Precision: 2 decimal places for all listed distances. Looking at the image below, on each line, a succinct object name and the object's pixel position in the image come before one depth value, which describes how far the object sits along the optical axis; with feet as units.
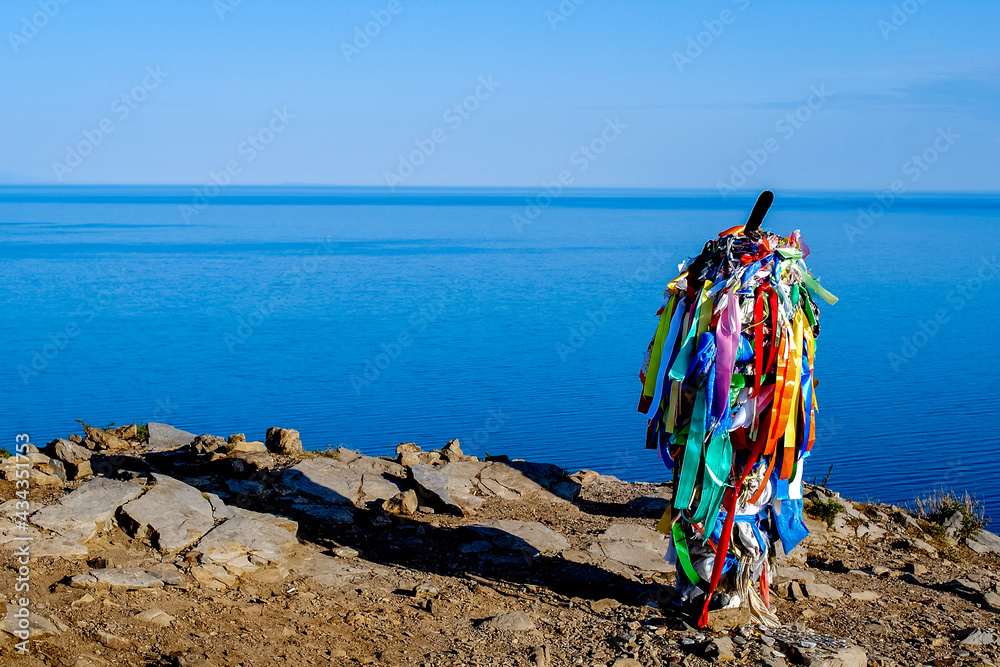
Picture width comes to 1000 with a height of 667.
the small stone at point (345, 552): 25.58
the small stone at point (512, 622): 21.72
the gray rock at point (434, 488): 30.17
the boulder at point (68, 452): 30.37
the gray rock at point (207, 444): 34.04
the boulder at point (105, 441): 35.42
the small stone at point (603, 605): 23.20
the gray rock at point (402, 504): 29.53
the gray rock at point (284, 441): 34.37
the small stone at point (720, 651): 20.47
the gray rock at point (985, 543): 30.55
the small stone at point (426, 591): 23.41
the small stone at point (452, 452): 35.78
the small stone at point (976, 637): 22.17
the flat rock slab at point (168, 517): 24.08
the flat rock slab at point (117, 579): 21.54
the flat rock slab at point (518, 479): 32.70
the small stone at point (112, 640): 19.13
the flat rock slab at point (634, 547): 26.81
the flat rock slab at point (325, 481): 29.94
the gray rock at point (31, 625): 18.57
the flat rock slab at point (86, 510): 23.84
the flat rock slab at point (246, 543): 23.57
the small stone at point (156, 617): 20.35
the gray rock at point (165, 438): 35.88
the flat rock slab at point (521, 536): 27.50
